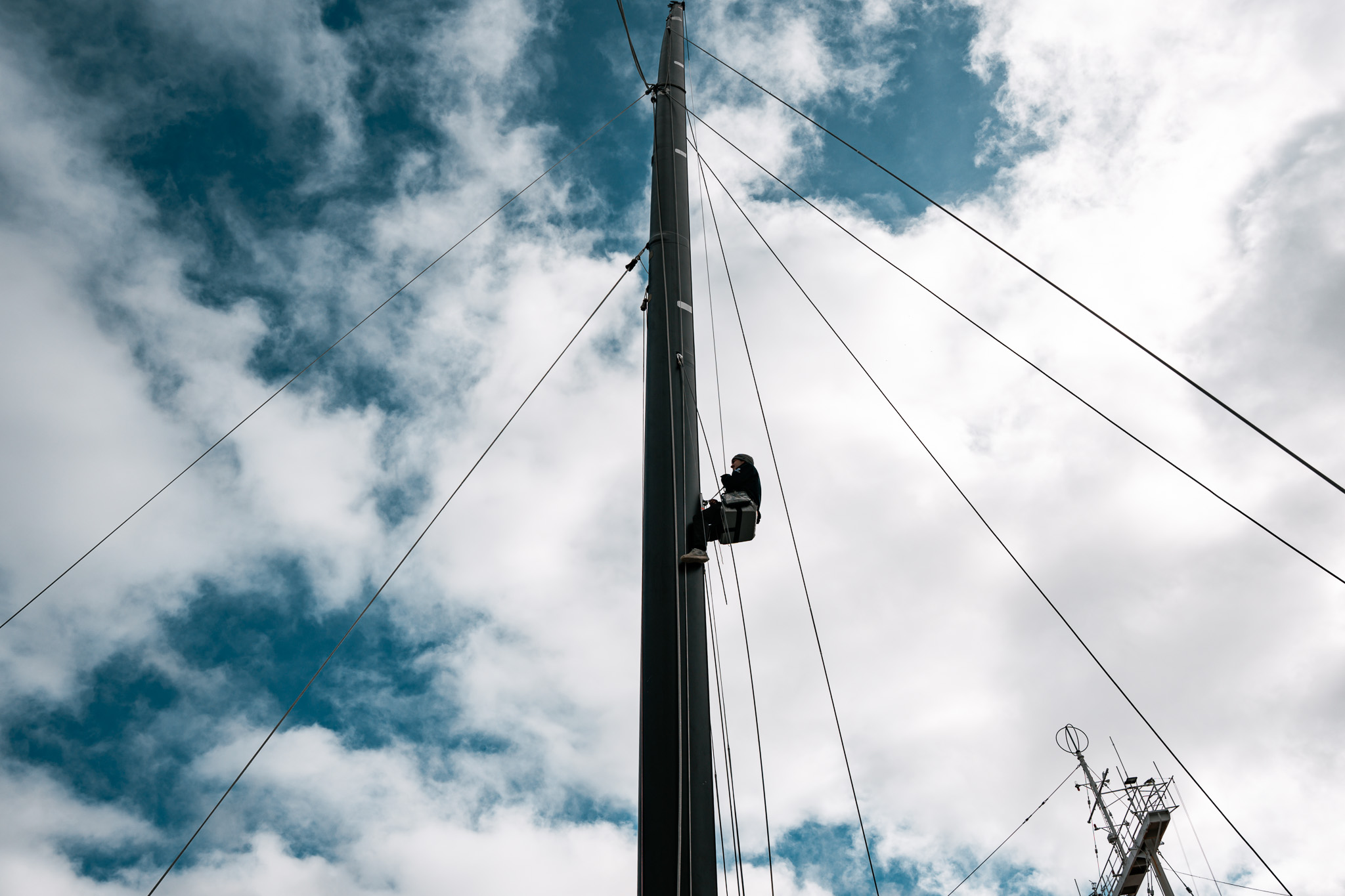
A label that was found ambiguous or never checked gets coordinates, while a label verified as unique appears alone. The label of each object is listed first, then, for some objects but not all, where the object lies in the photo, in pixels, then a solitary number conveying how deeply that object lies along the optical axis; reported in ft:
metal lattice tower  63.26
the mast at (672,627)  12.47
